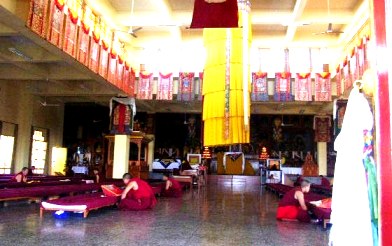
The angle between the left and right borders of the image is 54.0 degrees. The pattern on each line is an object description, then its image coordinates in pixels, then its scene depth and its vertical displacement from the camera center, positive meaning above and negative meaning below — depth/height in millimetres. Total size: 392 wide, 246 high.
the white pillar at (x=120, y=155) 15906 +151
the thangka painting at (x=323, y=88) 15164 +2964
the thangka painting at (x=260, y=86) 15477 +3039
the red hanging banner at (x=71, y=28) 9453 +3255
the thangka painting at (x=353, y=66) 12336 +3191
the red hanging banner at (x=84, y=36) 10352 +3363
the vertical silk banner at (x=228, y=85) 9266 +1867
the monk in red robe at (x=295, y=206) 7719 -888
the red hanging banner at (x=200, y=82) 15733 +3249
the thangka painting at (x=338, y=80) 14531 +3159
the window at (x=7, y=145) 15156 +463
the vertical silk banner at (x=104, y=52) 11984 +3407
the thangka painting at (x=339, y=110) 14344 +2008
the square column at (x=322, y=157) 20109 +322
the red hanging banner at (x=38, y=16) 7871 +2944
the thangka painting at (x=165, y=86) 15758 +3007
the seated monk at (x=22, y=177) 10789 -573
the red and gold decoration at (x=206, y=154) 23656 +413
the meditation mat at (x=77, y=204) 7184 -886
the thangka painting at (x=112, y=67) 12789 +3100
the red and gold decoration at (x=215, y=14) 6906 +2679
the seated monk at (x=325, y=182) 15070 -766
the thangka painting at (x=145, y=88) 15758 +2906
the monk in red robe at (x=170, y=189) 12742 -962
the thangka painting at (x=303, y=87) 15281 +3004
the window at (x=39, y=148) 17844 +408
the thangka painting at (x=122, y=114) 15406 +1801
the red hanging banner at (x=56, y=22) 8578 +3089
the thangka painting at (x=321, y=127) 20109 +1912
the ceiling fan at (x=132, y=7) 13530 +5490
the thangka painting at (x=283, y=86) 15359 +3035
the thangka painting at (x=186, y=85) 15812 +3078
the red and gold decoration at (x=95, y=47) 11152 +3307
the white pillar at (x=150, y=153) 21633 +368
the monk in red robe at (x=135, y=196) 8773 -842
